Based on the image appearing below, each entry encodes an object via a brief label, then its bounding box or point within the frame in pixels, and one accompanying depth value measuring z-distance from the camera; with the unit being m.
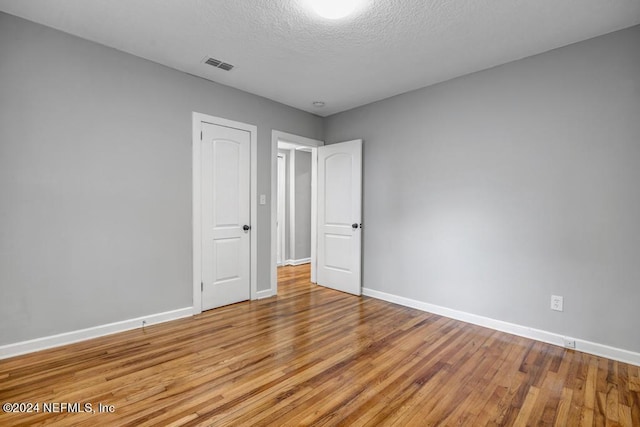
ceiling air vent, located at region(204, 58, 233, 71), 3.04
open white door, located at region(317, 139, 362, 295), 4.23
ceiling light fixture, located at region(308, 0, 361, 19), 2.14
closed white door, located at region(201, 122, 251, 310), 3.51
